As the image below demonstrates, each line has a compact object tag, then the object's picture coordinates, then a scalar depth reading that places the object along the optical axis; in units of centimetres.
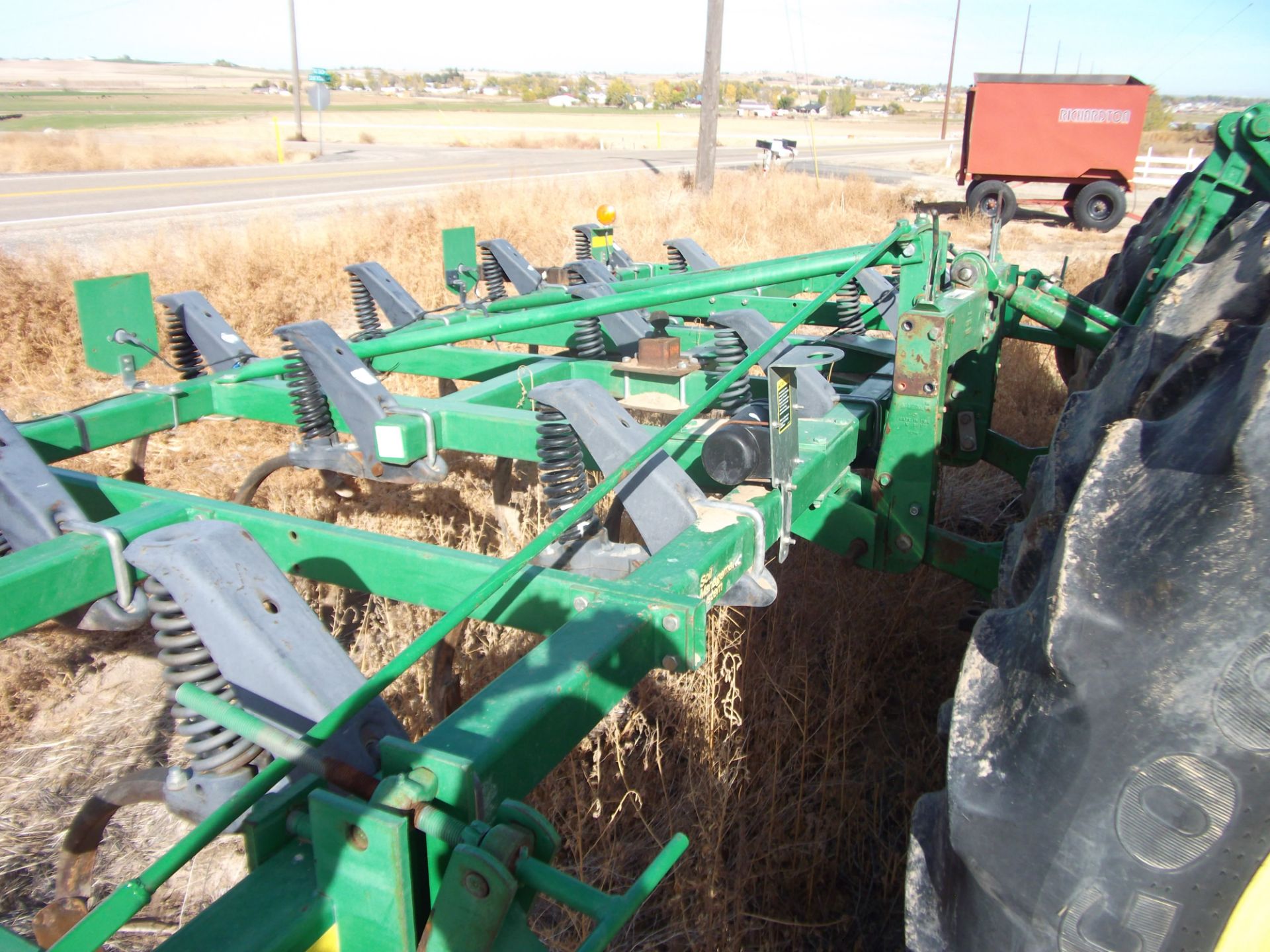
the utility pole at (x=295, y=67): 3122
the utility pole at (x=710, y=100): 1450
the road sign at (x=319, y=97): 2661
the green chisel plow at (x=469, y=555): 113
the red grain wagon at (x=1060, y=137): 1582
